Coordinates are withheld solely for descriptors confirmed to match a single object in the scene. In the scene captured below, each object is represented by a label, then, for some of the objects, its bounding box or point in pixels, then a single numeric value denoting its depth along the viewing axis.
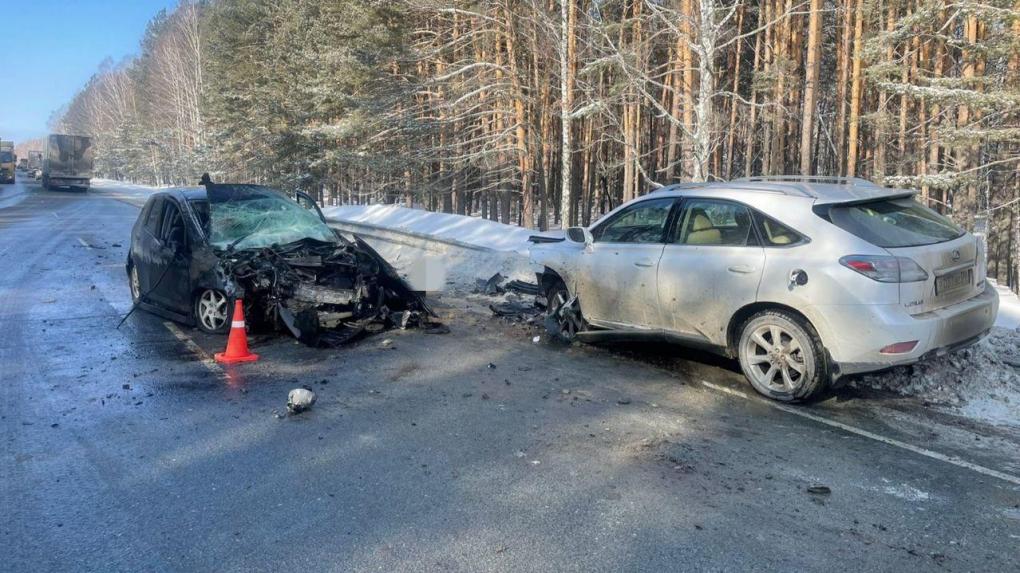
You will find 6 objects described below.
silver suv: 4.96
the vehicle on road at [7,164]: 57.56
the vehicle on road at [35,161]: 76.56
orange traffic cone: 6.79
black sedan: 7.34
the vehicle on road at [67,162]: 47.97
